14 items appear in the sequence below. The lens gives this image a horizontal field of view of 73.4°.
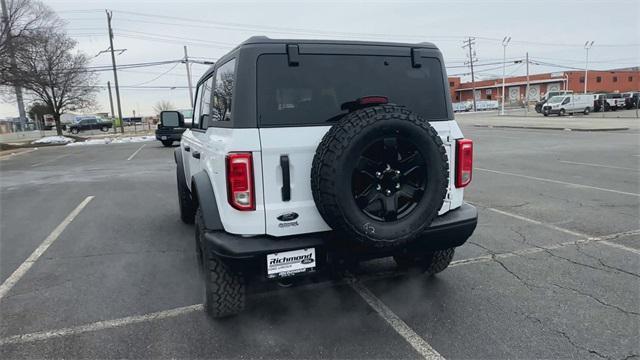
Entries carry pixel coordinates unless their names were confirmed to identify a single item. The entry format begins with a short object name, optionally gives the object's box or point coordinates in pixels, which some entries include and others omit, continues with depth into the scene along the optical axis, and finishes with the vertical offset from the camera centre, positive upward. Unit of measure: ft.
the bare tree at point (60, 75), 97.15 +13.48
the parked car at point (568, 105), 124.67 -1.42
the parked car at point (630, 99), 142.03 -1.02
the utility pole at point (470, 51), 240.73 +29.91
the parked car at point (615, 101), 137.69 -1.19
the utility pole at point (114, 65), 127.54 +17.78
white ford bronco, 8.71 -1.20
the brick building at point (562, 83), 258.37 +10.58
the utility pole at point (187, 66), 127.11 +17.10
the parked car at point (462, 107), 232.73 -0.64
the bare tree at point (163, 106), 287.28 +11.00
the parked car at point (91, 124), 166.71 +0.96
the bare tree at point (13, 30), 73.82 +17.98
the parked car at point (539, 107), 139.95 -1.80
